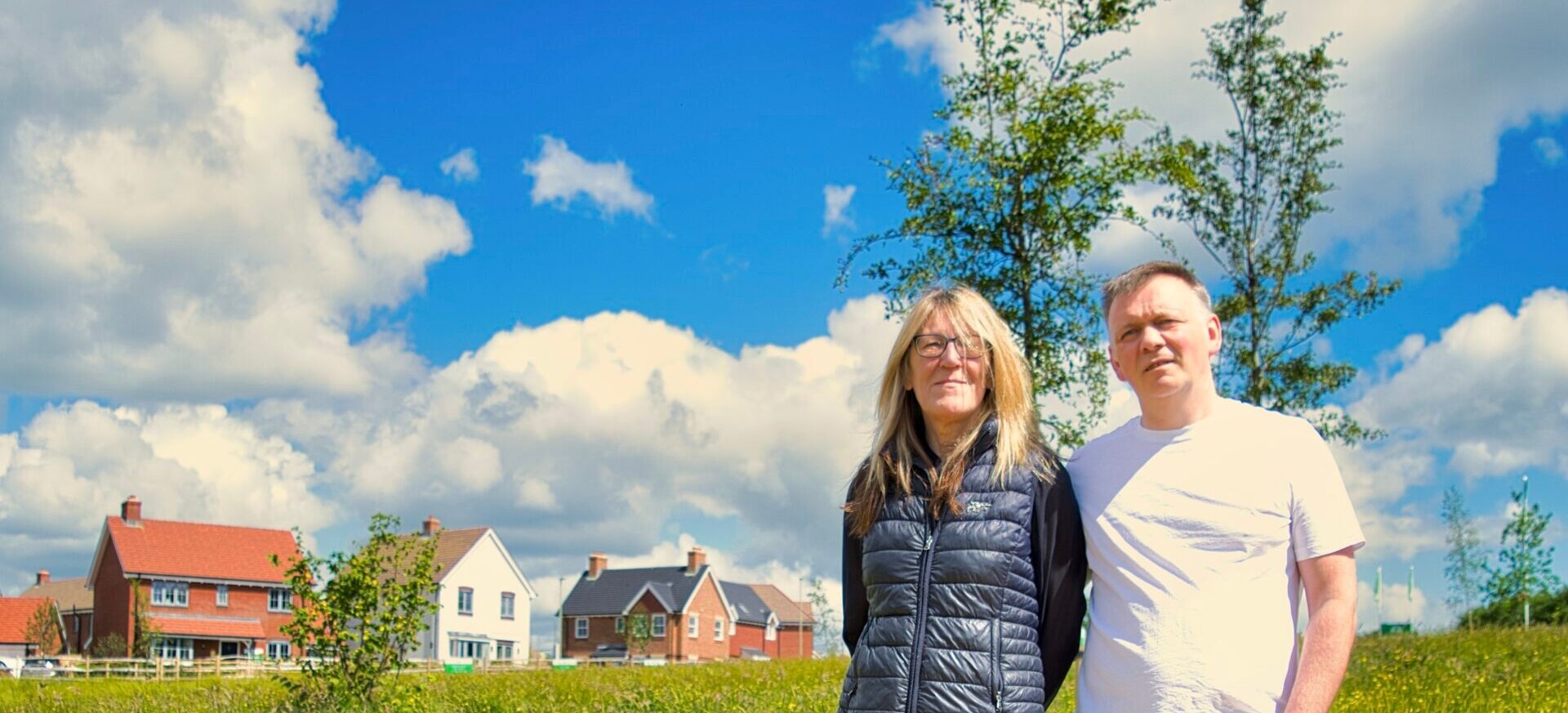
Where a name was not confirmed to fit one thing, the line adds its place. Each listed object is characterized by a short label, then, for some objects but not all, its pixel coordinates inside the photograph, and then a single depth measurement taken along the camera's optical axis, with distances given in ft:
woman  11.93
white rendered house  196.34
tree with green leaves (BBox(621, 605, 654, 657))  183.21
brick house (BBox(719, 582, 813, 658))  237.86
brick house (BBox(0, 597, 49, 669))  197.06
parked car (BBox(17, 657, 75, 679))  114.21
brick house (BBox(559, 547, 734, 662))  213.46
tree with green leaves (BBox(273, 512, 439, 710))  41.24
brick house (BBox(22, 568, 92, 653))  202.59
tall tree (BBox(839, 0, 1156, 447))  60.85
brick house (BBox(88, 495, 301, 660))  177.47
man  11.10
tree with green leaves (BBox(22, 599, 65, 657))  175.11
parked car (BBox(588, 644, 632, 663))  206.08
